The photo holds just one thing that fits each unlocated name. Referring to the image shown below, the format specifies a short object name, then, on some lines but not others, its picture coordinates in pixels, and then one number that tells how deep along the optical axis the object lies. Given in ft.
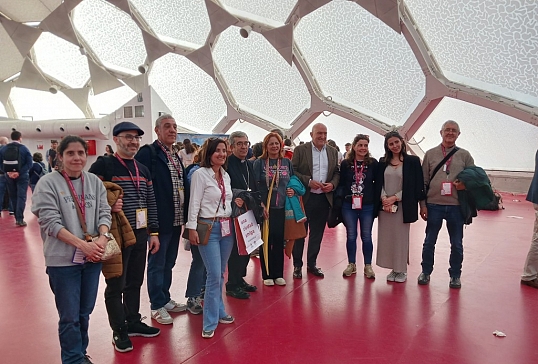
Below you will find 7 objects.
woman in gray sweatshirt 6.30
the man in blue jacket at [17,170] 22.17
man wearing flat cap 7.78
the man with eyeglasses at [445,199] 11.78
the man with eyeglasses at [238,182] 10.25
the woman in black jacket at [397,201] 12.00
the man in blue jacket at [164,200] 9.04
